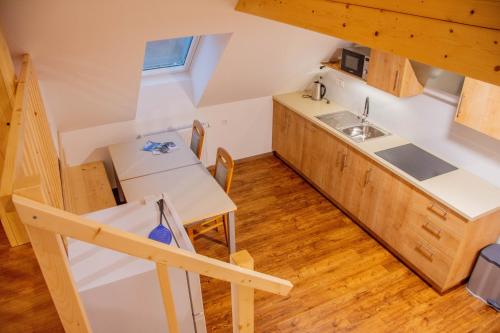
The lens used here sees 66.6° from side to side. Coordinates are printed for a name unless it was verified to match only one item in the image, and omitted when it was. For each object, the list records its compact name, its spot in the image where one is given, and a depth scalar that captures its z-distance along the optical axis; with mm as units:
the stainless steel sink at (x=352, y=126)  4082
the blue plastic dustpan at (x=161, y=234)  2090
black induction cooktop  3315
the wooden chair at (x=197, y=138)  3951
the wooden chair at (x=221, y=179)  3316
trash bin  3014
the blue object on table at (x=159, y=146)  3925
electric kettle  4762
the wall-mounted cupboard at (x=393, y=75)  3322
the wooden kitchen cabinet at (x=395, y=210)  3021
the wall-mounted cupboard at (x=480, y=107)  2684
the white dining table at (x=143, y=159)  3545
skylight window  4129
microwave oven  3750
